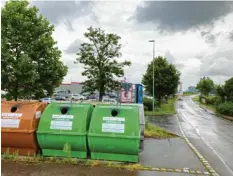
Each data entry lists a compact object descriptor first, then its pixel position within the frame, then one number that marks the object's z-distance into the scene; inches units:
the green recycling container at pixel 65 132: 163.6
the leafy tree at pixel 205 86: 2102.4
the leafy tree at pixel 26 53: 344.5
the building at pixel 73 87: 1888.7
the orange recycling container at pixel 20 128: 167.3
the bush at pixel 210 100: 1485.5
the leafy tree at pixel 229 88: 973.1
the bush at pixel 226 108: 837.1
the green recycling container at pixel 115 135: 159.0
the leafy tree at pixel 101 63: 737.9
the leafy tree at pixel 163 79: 1085.5
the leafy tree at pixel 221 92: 1022.1
